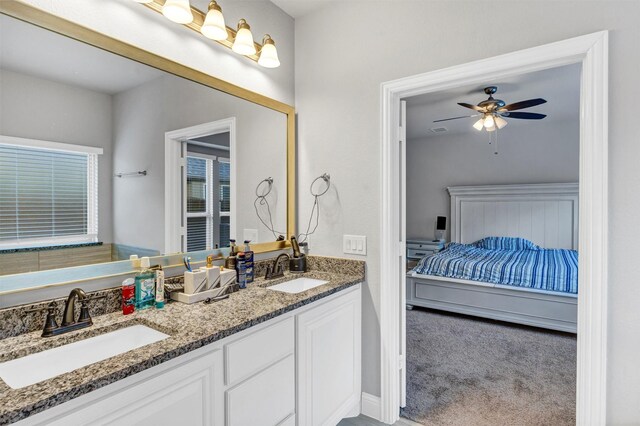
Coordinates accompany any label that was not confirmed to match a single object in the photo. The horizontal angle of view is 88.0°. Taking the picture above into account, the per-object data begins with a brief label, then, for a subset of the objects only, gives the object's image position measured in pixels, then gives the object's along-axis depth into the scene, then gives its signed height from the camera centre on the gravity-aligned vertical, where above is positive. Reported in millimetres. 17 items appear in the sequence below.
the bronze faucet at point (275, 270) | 2080 -379
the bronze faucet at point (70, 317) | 1143 -380
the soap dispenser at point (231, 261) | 1852 -279
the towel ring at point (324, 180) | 2260 +206
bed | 3523 -609
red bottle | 1359 -354
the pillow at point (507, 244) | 5230 -530
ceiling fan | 3447 +1105
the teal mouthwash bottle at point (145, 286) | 1412 -322
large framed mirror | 1184 +254
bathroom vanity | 864 -531
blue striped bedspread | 3514 -649
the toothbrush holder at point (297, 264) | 2232 -358
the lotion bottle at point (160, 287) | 1450 -335
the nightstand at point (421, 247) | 5820 -654
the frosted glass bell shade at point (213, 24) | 1627 +928
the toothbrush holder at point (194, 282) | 1548 -332
